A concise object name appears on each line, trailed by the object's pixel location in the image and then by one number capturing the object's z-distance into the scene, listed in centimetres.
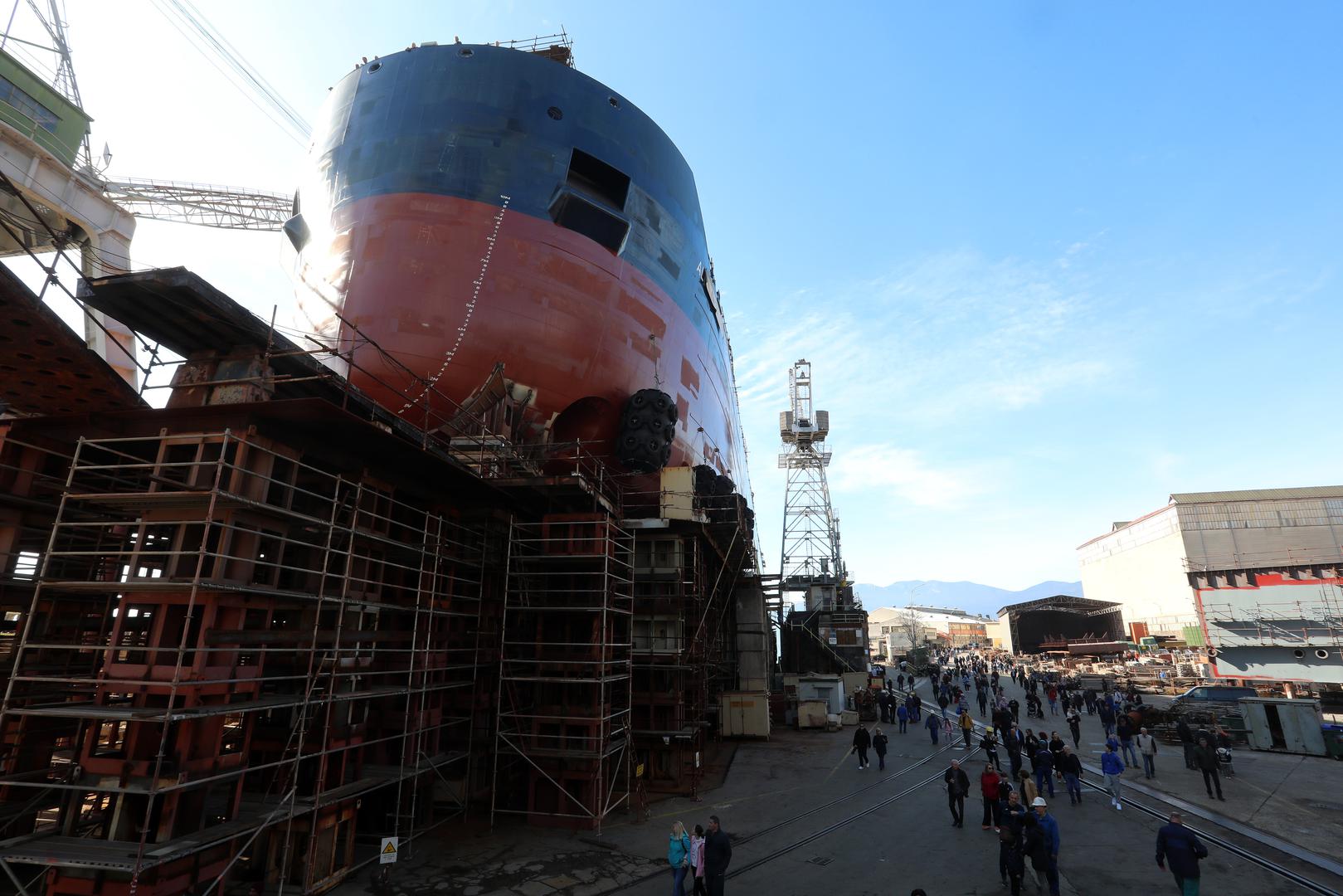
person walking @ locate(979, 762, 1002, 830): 1176
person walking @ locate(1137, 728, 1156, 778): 1598
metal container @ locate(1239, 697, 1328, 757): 1919
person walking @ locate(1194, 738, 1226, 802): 1382
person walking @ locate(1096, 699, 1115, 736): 2022
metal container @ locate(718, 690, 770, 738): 2308
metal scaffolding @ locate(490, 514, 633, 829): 1252
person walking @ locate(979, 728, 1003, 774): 1451
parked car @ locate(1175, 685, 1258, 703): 2503
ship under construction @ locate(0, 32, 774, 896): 793
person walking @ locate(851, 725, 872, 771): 1775
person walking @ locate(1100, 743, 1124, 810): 1330
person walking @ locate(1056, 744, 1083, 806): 1377
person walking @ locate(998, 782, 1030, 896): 875
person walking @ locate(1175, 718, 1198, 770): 1684
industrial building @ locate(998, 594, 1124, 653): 6650
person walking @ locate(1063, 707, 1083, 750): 1917
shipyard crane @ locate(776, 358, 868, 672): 4050
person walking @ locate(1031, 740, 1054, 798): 1377
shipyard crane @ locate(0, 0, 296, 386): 2114
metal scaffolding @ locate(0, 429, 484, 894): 729
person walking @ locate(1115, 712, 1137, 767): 1772
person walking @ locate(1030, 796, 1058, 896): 850
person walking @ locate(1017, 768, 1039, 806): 1077
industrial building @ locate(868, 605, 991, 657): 10594
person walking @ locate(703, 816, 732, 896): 832
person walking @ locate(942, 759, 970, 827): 1238
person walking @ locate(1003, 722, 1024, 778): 1585
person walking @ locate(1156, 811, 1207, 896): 797
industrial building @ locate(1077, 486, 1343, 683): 3641
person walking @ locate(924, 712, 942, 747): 2119
